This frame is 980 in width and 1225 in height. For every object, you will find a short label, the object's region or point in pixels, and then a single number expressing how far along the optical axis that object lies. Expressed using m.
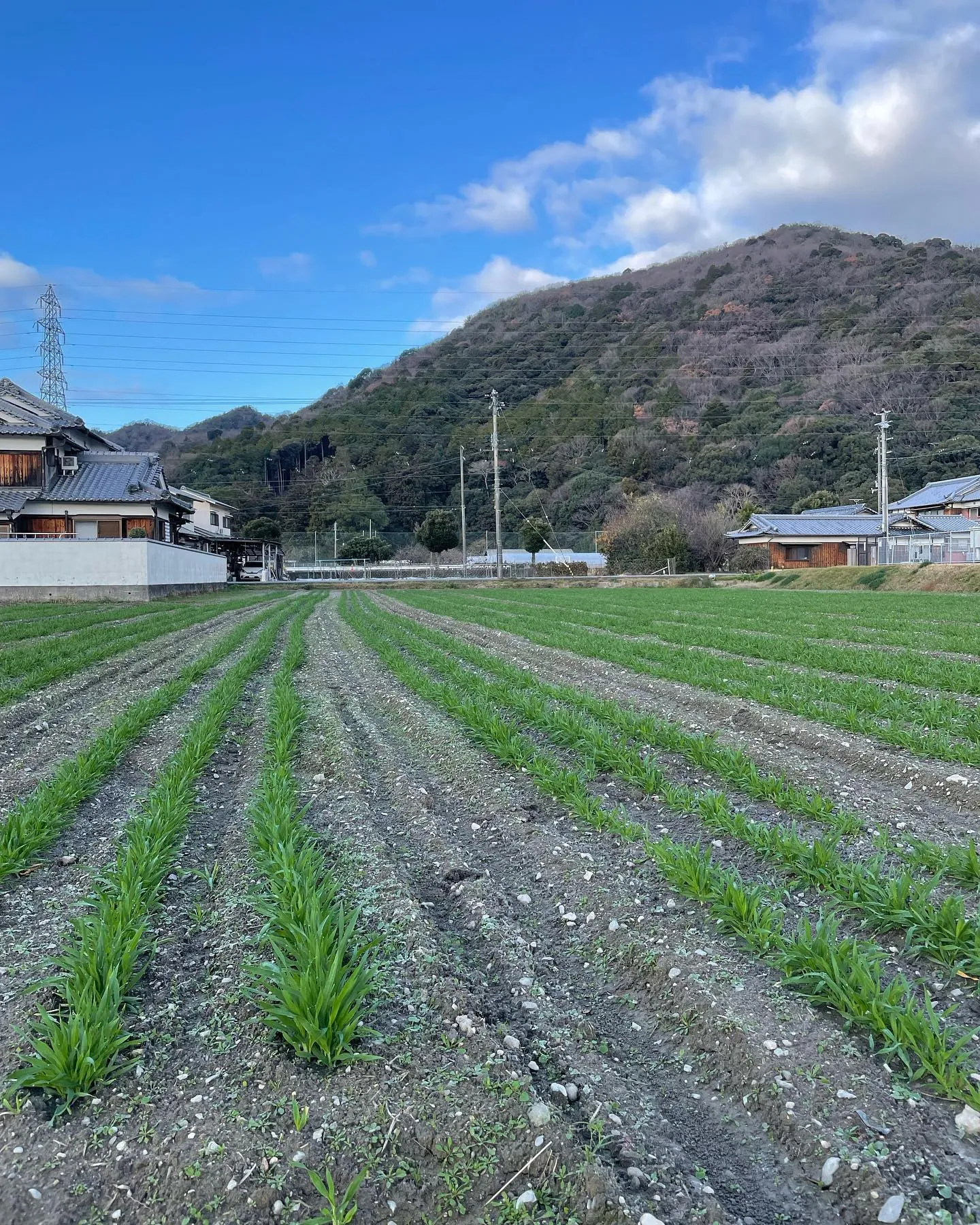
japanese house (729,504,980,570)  49.56
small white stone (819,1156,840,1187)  1.85
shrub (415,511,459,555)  60.88
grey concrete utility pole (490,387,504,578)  44.94
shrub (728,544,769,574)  47.12
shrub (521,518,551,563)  54.91
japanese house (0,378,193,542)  29.78
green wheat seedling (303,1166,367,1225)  1.70
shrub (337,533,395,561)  58.97
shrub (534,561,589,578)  49.81
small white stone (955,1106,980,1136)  1.95
